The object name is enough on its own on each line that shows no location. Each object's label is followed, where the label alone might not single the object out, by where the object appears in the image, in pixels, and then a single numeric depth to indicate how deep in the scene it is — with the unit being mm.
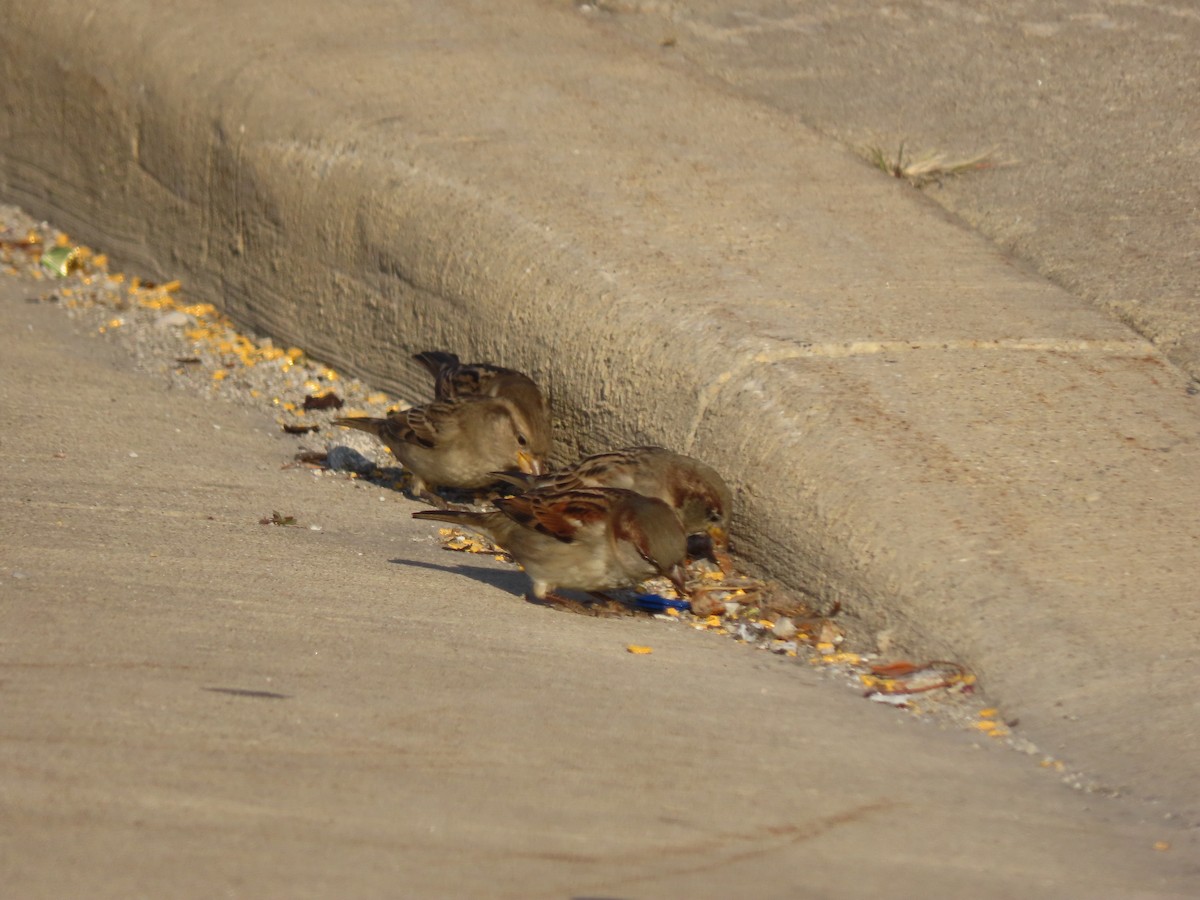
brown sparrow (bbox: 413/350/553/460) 13633
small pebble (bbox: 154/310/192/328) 17953
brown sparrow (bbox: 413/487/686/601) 11211
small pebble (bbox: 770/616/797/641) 11102
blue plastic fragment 12102
